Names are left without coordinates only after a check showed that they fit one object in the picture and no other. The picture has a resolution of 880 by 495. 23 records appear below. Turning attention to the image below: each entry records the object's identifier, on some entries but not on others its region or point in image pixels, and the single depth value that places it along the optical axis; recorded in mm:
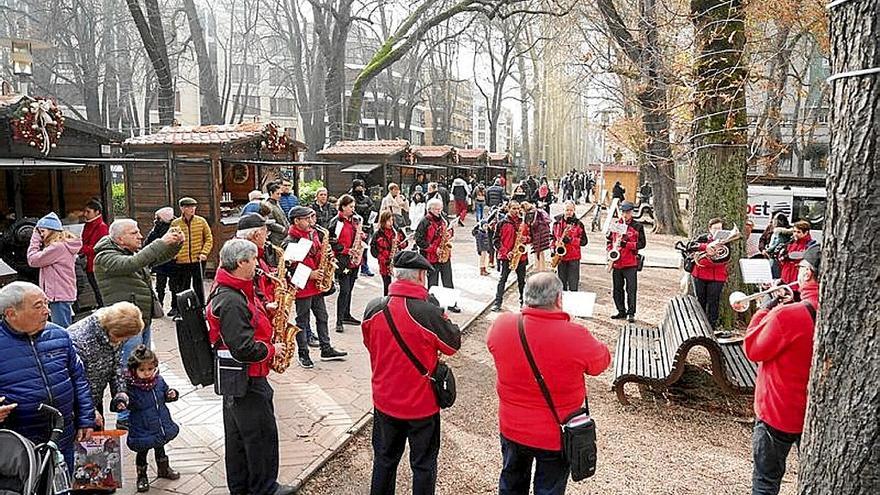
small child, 4613
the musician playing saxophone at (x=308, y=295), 7652
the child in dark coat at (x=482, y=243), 13522
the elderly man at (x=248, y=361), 4141
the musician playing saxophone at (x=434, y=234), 9617
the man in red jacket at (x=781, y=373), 3854
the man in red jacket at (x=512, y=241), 10625
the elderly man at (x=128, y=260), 5816
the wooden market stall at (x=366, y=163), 20859
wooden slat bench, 6371
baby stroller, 3148
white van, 14672
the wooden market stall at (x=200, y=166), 12508
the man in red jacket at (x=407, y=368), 4148
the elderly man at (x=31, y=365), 3643
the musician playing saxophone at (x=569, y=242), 10438
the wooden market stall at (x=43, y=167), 8688
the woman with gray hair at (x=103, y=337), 4391
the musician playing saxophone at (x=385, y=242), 9570
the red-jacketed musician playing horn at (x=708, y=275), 9109
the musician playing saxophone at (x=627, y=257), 9797
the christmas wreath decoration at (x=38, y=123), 8664
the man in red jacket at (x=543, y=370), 3631
